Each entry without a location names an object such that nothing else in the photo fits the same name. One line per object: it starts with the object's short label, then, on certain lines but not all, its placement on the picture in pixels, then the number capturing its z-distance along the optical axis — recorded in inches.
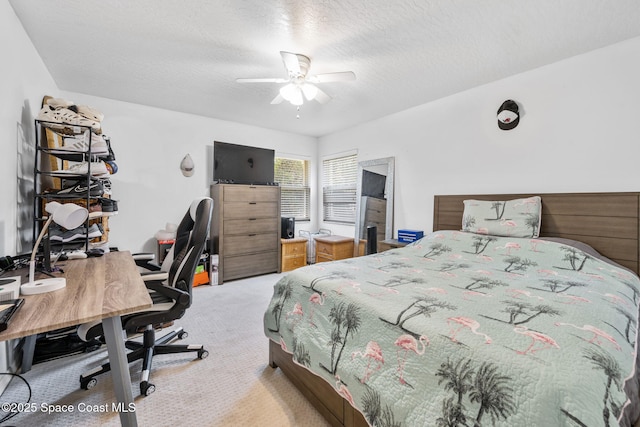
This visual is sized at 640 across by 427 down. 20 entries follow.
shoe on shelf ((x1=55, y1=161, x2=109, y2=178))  79.7
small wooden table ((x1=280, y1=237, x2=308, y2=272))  179.6
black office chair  65.4
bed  32.5
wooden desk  35.1
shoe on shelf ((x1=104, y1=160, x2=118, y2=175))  100.2
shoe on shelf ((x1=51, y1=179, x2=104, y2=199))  79.6
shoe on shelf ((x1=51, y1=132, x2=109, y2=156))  80.8
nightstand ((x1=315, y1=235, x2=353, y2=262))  170.8
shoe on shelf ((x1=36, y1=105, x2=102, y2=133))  80.6
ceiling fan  87.7
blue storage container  137.4
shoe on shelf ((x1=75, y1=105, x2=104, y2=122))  87.7
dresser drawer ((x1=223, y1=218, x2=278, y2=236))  156.8
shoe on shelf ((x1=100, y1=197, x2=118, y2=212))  91.7
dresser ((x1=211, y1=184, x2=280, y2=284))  155.0
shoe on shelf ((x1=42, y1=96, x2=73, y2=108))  83.6
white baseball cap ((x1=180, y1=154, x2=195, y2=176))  153.9
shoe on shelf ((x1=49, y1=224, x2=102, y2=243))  77.6
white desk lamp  46.4
